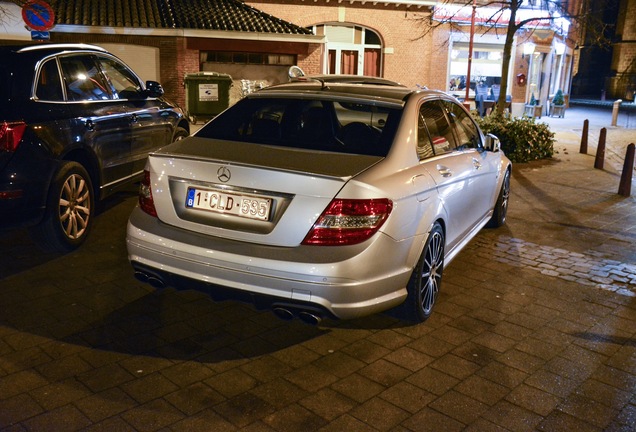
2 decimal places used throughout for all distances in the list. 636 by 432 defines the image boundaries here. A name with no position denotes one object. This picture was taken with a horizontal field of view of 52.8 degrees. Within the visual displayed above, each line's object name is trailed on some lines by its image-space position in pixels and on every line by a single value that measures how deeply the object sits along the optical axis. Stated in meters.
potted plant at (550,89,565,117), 29.26
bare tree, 13.10
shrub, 12.91
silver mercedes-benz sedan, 3.74
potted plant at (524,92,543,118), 27.41
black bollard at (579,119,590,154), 15.33
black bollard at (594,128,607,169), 12.83
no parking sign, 9.66
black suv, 5.33
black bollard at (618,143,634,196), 9.85
